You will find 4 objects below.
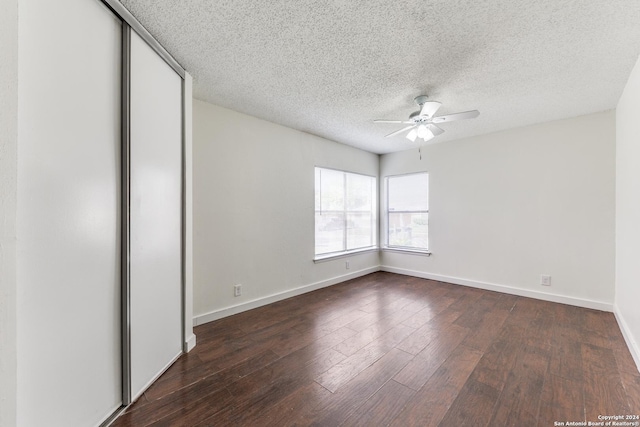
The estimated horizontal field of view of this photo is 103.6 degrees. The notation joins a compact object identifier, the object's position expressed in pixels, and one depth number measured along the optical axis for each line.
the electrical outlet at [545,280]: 3.46
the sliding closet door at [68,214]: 1.10
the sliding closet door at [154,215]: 1.67
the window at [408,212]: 4.73
